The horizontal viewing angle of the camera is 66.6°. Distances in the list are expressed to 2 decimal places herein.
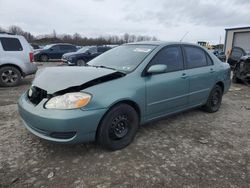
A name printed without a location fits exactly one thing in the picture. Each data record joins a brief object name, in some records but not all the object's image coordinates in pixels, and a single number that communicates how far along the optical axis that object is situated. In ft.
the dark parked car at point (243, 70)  23.40
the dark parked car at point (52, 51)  51.45
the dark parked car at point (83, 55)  39.97
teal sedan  7.53
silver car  20.12
